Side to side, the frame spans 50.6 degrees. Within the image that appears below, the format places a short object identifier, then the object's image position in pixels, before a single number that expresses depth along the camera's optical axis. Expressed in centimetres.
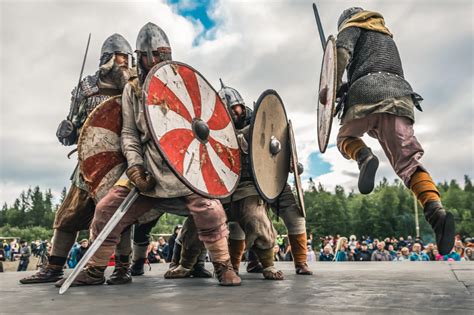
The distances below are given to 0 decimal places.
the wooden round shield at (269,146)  400
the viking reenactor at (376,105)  323
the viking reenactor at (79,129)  405
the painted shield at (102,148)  371
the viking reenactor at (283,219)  454
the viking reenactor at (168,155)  331
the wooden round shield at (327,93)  333
